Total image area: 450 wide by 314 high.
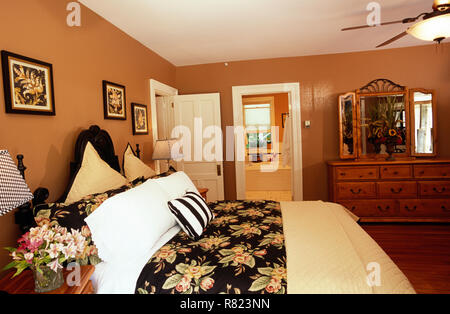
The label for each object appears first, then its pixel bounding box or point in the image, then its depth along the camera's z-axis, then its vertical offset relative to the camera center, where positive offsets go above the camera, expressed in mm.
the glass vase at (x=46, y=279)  1171 -549
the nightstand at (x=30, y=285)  1188 -588
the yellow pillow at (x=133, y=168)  2520 -181
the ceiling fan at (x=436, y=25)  1922 +810
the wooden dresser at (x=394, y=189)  3764 -702
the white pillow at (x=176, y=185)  2070 -302
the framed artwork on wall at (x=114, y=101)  2562 +465
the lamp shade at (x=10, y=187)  1092 -141
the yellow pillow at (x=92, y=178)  1849 -205
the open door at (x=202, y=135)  4305 +169
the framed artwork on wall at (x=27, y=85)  1616 +424
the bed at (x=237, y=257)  1253 -603
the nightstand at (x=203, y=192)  3256 -543
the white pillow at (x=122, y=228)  1506 -443
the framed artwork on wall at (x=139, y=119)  3081 +336
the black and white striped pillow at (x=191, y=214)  1753 -454
